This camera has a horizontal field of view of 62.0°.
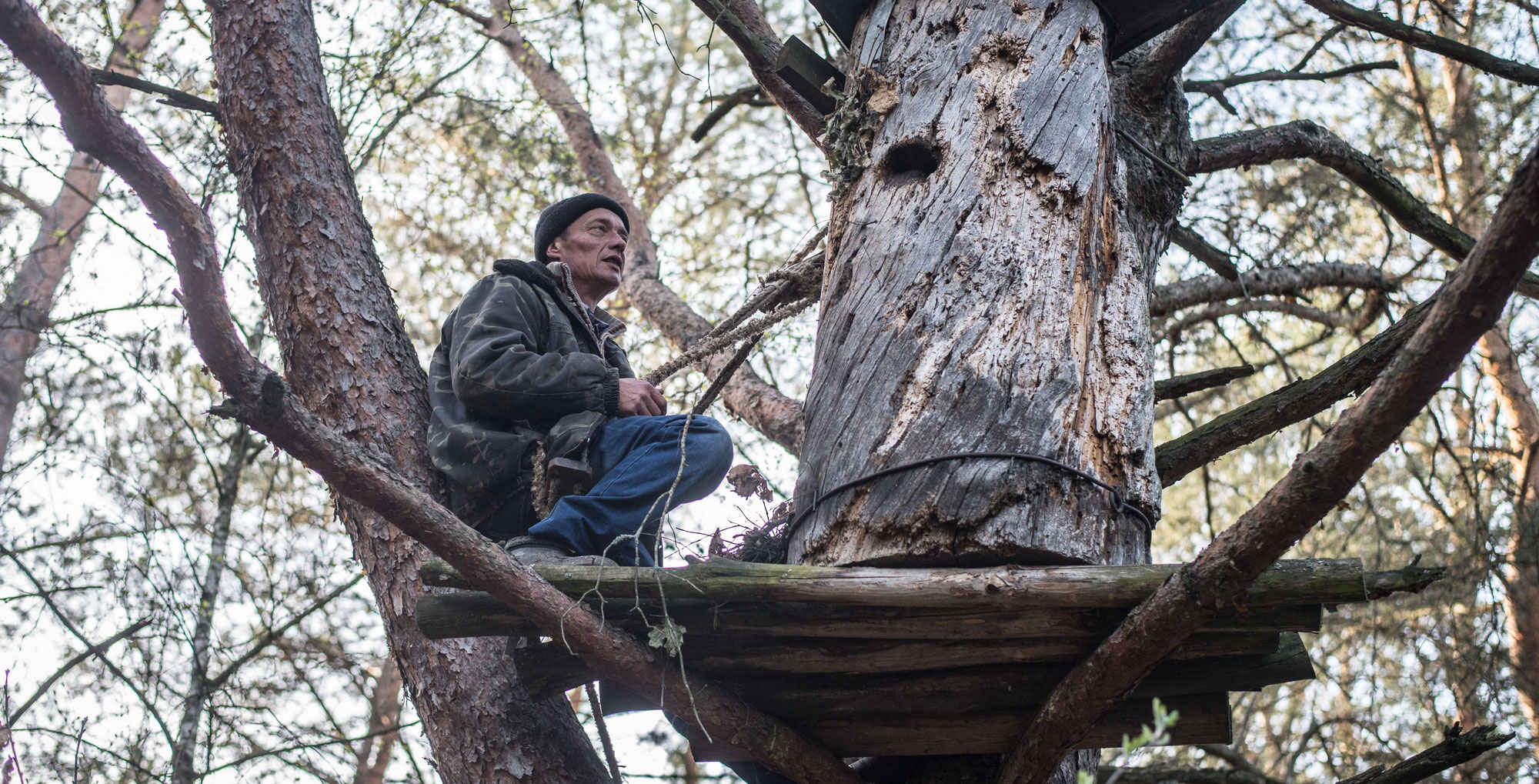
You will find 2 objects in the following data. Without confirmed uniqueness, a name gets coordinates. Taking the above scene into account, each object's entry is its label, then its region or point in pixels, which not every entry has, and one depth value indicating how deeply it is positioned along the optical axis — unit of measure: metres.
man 3.36
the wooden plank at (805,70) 4.30
